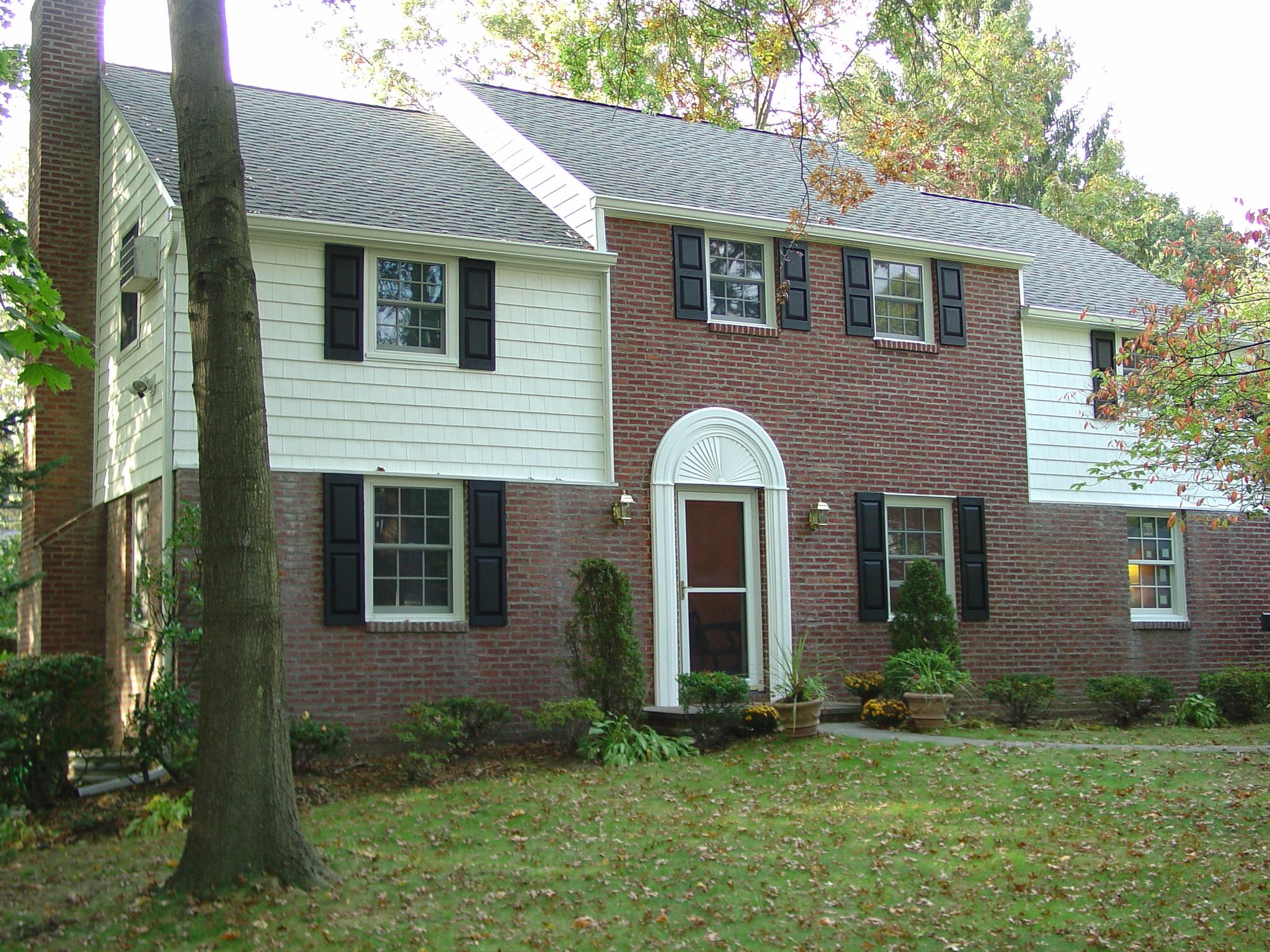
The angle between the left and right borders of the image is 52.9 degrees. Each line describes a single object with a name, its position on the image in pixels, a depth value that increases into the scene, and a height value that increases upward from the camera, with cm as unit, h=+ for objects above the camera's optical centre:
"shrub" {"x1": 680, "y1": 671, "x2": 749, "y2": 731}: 1173 -95
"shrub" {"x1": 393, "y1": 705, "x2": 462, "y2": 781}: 1065 -114
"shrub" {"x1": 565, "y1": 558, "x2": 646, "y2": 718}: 1178 -43
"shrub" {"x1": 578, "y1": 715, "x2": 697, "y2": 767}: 1106 -131
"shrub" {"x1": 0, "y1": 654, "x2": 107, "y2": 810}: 1022 -96
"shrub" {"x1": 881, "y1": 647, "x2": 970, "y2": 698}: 1308 -84
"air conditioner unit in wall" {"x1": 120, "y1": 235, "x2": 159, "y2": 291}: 1199 +322
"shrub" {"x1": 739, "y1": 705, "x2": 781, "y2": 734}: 1190 -117
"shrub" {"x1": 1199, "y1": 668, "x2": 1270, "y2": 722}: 1502 -127
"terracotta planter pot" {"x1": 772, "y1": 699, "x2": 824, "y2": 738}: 1180 -116
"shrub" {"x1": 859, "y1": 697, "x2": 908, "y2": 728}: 1268 -120
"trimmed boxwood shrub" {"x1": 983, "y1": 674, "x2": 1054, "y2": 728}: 1401 -116
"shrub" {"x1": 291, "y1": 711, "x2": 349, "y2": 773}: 1081 -119
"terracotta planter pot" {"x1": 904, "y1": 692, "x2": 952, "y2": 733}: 1262 -118
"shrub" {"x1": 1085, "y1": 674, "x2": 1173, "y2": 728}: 1442 -122
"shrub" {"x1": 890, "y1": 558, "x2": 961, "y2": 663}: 1388 -25
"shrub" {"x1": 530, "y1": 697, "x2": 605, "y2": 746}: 1120 -102
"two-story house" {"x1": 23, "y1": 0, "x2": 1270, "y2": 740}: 1198 +190
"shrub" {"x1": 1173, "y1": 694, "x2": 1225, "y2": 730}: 1459 -144
